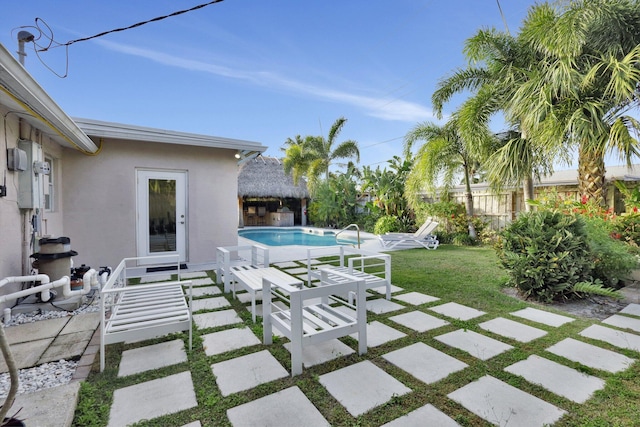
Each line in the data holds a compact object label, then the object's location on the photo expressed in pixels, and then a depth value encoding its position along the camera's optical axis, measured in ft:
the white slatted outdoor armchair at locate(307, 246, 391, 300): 14.88
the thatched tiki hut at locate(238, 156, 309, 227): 69.05
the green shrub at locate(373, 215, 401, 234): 44.01
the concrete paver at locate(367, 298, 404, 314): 13.83
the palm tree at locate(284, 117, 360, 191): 60.82
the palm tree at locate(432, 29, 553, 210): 26.37
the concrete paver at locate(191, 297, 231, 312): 14.30
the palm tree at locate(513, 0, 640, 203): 20.08
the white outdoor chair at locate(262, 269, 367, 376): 8.71
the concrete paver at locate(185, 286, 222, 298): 16.37
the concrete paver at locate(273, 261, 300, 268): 23.42
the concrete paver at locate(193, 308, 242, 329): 12.33
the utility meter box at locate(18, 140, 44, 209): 13.93
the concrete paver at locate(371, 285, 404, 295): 16.62
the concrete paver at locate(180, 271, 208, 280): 20.04
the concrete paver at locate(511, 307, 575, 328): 12.36
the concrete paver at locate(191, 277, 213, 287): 18.42
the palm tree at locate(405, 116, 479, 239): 34.88
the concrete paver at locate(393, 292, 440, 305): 15.06
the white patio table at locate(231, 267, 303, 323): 12.00
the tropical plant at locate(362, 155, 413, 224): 46.08
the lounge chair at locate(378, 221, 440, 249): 34.55
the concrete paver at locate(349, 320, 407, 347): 10.69
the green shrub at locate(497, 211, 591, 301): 14.40
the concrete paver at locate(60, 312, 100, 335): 11.75
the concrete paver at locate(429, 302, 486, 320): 13.03
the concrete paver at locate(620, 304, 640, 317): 13.23
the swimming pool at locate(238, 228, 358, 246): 45.61
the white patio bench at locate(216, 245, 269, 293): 16.87
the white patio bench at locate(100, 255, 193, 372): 9.30
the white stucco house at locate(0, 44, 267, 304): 13.60
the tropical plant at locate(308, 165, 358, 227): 57.82
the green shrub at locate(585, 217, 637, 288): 15.56
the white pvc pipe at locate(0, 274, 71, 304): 6.88
